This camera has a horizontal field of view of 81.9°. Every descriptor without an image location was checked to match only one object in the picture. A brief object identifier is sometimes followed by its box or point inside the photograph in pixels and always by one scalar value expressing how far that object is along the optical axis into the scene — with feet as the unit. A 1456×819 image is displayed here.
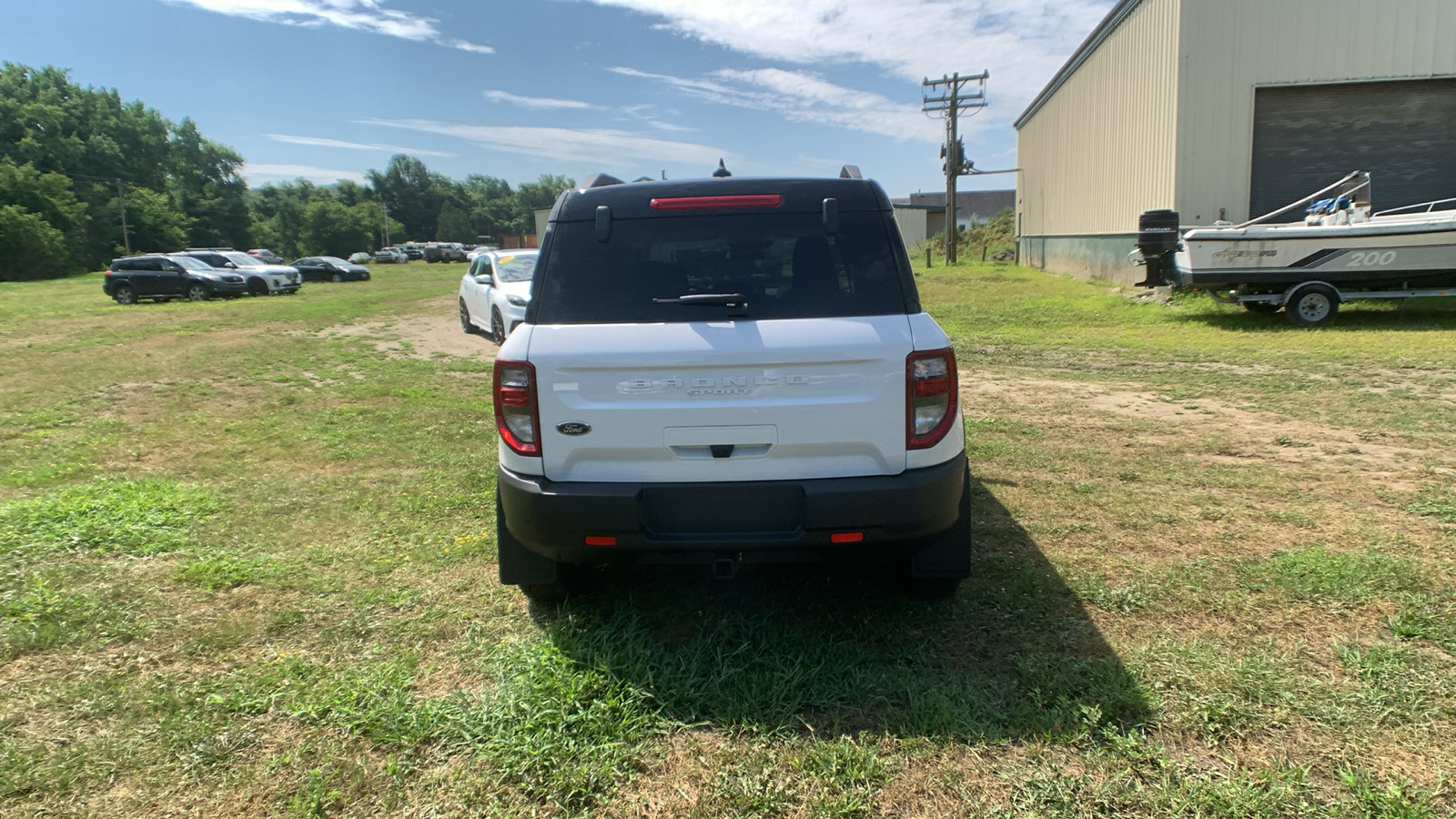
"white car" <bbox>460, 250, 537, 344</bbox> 44.42
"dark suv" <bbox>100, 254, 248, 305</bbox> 87.66
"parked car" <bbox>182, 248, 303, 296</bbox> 95.20
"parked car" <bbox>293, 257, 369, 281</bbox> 140.87
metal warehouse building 53.93
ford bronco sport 9.91
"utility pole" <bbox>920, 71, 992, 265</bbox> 123.95
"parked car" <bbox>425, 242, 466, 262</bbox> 233.55
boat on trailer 41.60
